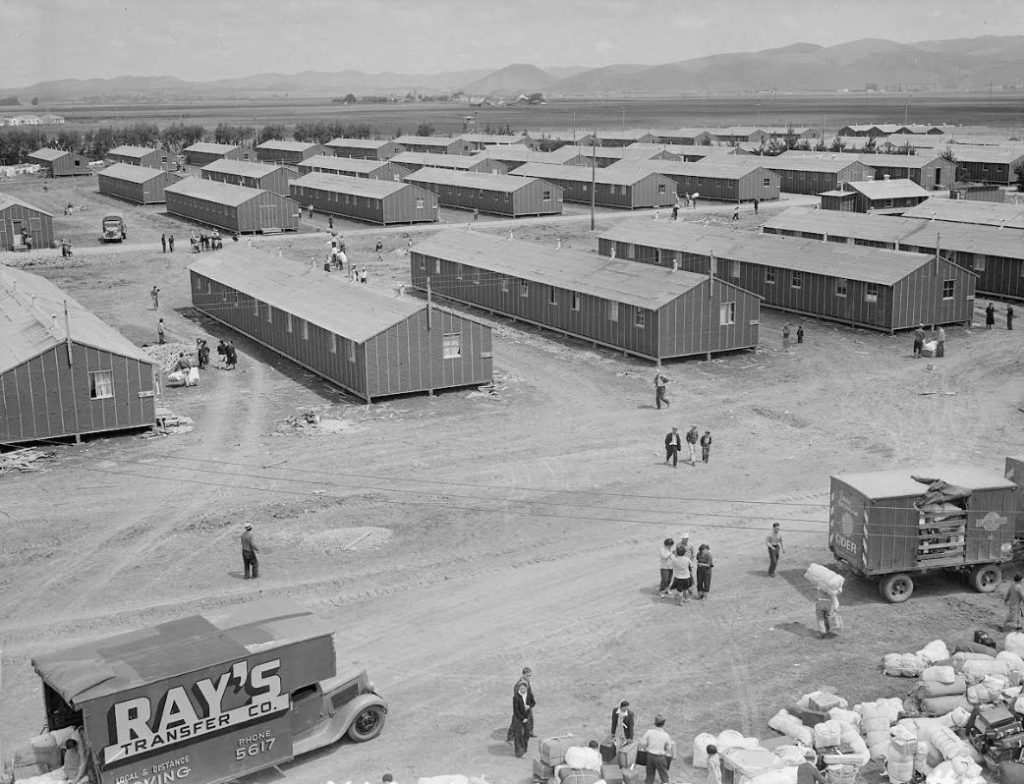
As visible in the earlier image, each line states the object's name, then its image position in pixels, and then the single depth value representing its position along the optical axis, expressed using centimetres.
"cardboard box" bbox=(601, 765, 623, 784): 1780
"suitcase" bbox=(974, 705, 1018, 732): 1884
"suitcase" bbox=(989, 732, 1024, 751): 1862
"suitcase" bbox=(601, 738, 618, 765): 1869
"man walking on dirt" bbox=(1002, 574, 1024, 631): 2425
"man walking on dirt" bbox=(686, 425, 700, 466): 3550
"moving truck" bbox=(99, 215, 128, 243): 8712
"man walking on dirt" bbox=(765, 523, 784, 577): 2712
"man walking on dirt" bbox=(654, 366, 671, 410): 4216
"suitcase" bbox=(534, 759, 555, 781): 1827
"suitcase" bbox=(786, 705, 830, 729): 1999
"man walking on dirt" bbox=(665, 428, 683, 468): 3531
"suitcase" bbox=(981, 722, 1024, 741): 1875
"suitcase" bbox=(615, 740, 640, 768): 1823
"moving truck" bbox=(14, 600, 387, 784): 1703
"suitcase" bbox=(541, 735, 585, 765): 1817
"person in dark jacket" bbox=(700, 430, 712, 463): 3575
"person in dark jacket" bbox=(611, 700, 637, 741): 1911
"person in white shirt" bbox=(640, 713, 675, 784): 1816
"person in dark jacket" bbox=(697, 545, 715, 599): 2597
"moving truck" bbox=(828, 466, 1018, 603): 2562
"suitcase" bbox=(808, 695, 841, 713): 2014
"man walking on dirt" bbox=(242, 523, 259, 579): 2708
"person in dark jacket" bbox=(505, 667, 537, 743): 1923
